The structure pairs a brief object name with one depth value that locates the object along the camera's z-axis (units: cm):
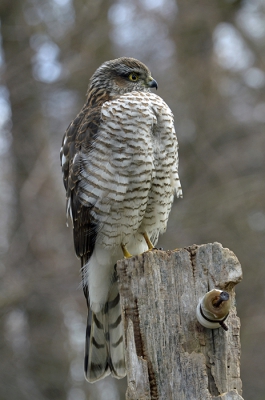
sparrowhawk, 837
